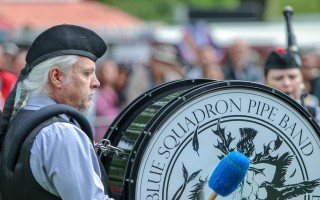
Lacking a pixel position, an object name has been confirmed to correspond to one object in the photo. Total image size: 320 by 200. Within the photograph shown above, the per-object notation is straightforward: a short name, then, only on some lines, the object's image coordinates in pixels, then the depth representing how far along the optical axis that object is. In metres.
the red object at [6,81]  14.12
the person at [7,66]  14.13
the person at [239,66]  22.57
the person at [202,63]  21.31
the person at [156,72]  21.61
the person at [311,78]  19.18
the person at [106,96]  22.47
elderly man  7.60
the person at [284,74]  13.13
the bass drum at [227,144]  8.14
